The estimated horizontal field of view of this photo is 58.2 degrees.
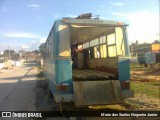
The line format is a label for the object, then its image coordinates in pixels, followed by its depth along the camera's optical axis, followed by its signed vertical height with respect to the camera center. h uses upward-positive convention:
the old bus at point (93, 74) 4.34 -0.41
